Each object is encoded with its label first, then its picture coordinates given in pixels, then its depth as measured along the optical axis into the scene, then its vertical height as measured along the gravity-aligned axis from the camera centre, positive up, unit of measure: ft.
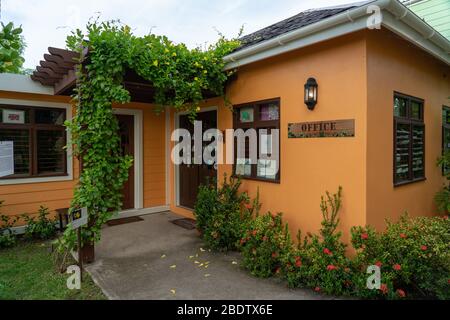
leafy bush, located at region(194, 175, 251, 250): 14.82 -3.00
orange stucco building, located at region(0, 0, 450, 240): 11.44 +2.42
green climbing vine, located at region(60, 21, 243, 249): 12.17 +2.72
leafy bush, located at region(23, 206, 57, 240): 17.27 -4.17
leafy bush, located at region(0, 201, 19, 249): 16.05 -4.28
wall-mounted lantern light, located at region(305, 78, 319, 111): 12.60 +2.98
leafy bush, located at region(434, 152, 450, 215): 16.07 -2.22
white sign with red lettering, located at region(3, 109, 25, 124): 17.44 +2.64
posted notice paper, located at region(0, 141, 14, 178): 17.15 +0.08
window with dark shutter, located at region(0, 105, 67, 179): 17.66 +1.37
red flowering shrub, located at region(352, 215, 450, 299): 9.79 -3.54
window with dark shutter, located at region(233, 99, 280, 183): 14.90 +1.42
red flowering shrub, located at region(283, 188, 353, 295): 10.57 -3.98
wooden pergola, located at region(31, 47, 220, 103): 12.85 +4.60
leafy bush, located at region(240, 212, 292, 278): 12.15 -3.81
